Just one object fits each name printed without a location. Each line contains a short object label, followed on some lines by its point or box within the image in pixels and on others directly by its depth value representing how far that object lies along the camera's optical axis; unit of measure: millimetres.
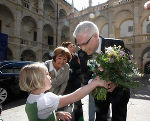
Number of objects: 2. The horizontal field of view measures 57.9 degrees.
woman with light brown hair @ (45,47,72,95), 2383
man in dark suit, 1857
